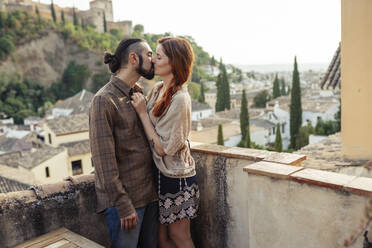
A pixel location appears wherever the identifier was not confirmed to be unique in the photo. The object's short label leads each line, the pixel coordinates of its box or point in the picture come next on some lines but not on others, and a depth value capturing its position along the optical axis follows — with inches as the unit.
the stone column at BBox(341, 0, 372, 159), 180.1
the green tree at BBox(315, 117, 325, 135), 1014.4
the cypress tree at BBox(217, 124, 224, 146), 949.1
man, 74.4
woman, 77.2
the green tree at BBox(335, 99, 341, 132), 990.4
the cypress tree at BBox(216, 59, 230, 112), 1433.3
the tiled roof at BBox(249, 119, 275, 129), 1227.7
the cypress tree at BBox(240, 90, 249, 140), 1086.7
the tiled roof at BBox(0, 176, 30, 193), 456.0
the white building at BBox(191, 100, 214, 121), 1572.3
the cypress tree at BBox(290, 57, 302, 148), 1056.2
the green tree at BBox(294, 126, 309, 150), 986.7
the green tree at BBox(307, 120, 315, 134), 1049.5
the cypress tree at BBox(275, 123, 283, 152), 926.8
